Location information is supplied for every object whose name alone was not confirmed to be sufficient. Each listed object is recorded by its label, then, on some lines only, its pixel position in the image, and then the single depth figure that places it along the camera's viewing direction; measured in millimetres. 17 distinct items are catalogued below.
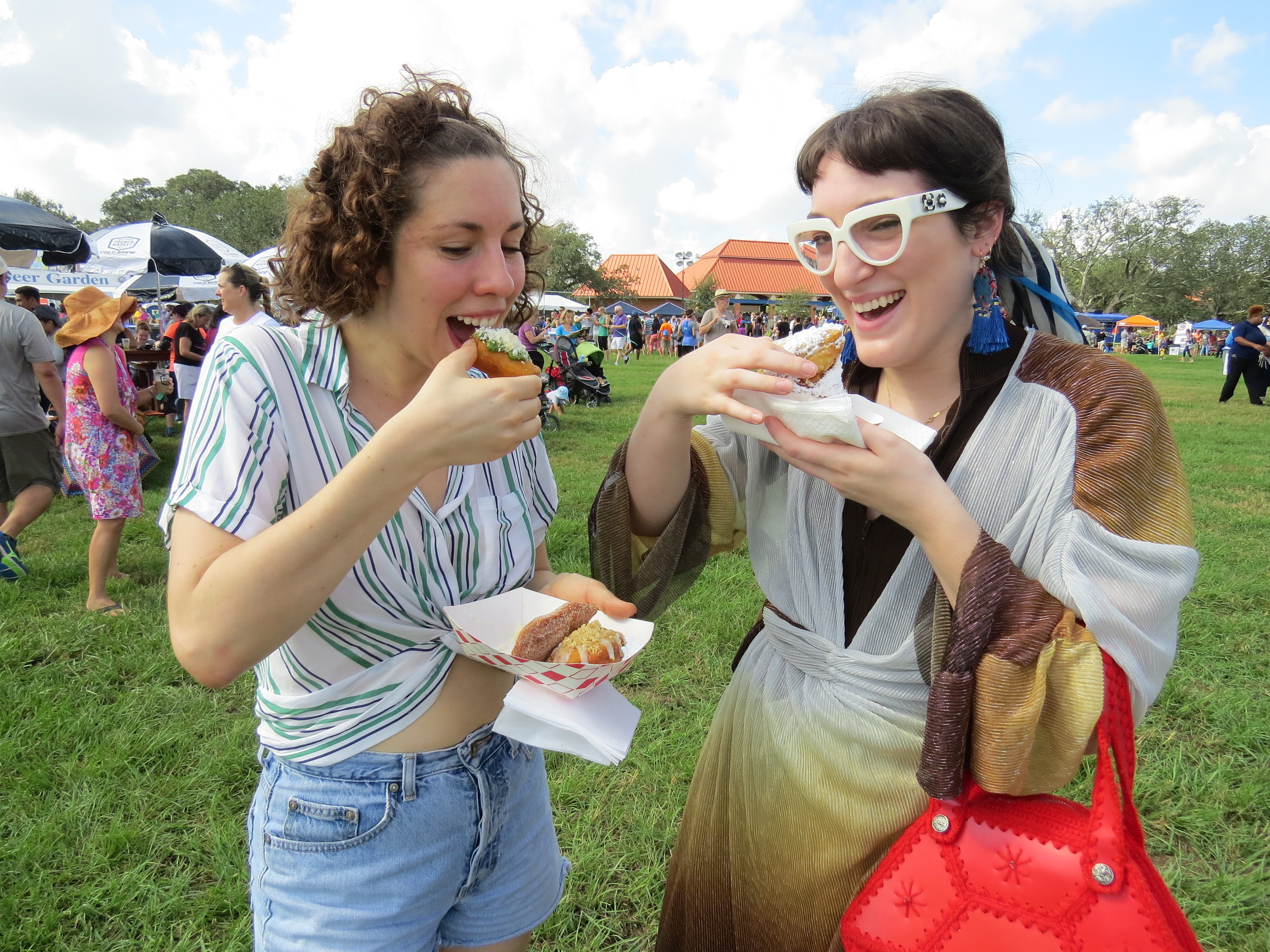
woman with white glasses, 1311
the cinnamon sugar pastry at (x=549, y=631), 1568
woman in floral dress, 5328
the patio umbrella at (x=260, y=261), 8586
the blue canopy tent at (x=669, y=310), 48278
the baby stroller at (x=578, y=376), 14719
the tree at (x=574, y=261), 55625
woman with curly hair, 1264
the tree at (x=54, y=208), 58250
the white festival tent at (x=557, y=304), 29734
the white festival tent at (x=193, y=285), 18891
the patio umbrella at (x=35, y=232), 8914
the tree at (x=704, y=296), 60875
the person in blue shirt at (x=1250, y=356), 15422
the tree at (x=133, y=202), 75000
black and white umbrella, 11266
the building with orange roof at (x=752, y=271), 73062
